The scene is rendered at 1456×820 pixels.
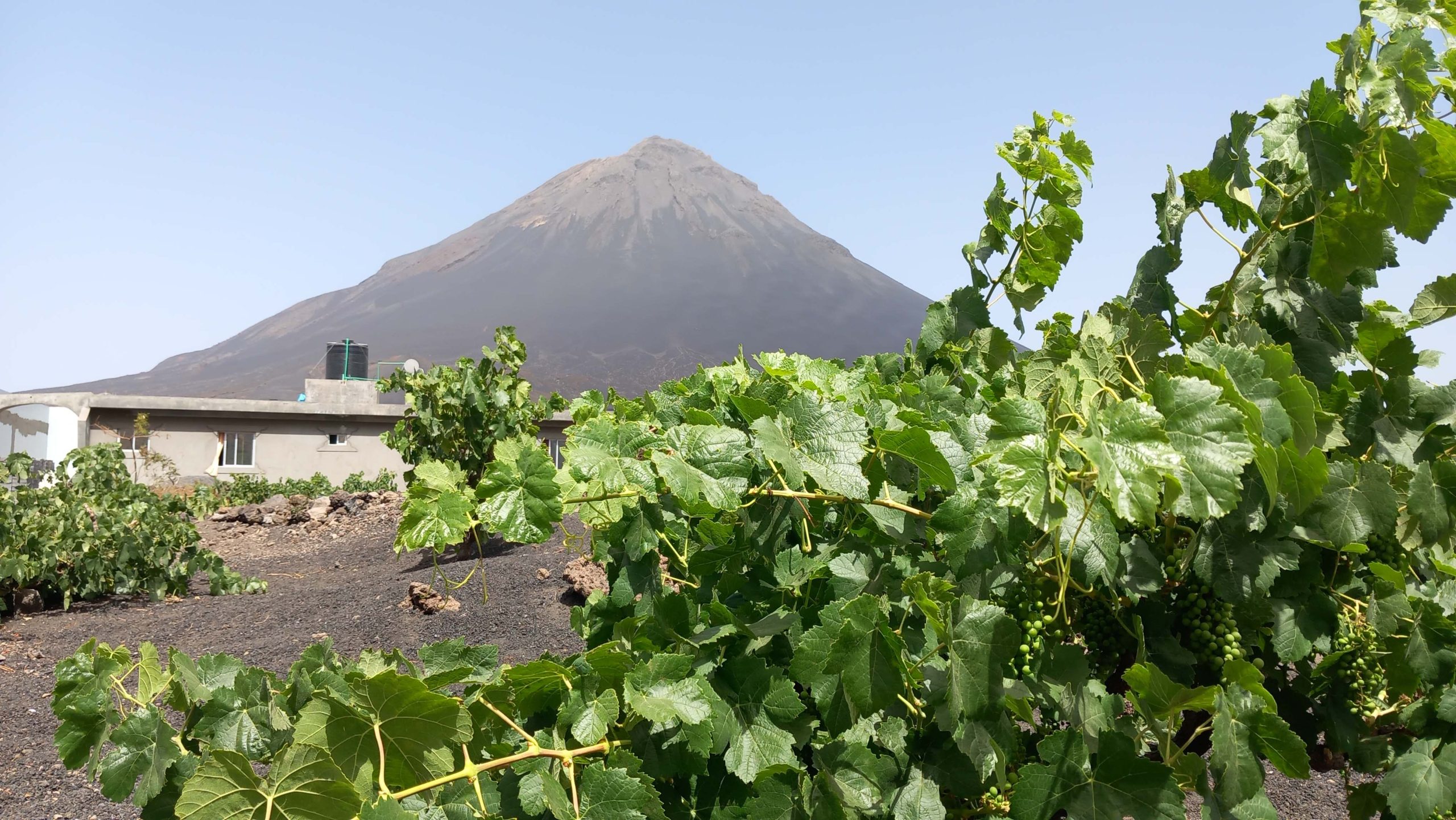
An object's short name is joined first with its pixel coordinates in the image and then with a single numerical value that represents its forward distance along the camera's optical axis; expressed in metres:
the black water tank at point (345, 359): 31.03
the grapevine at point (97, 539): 6.81
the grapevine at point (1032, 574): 0.99
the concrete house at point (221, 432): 18.38
